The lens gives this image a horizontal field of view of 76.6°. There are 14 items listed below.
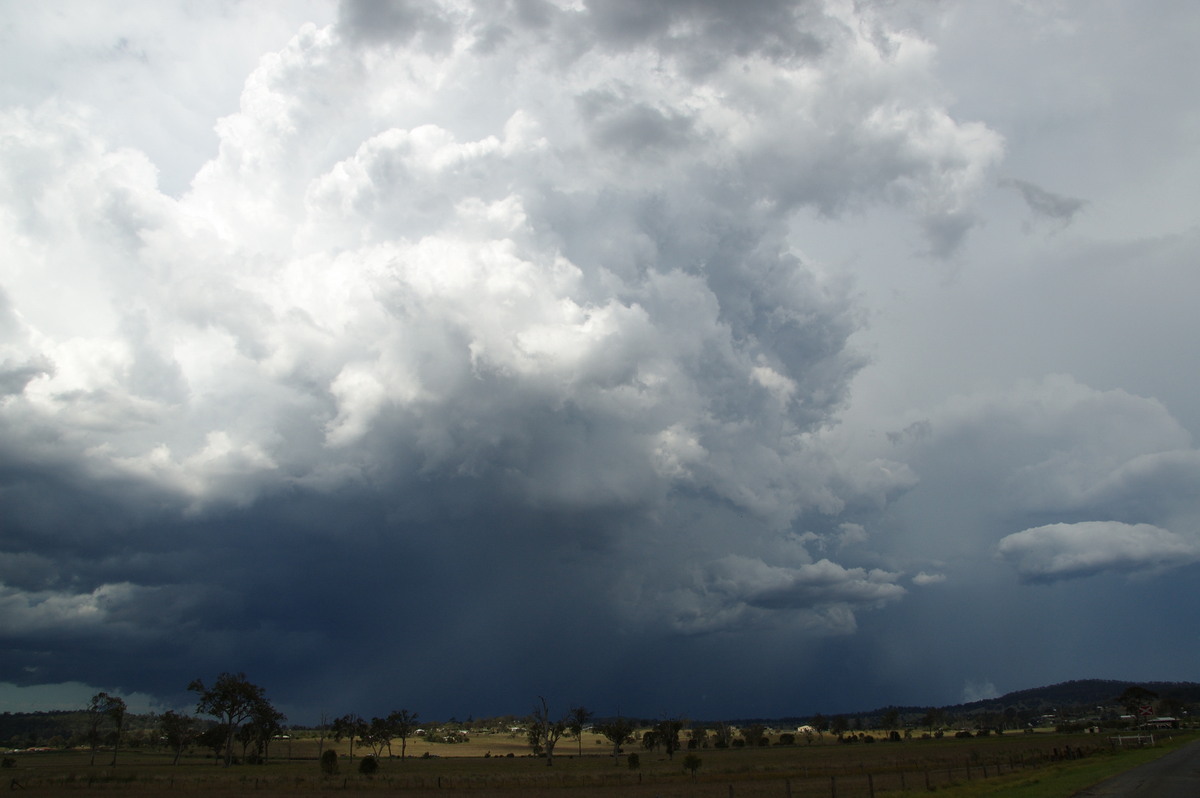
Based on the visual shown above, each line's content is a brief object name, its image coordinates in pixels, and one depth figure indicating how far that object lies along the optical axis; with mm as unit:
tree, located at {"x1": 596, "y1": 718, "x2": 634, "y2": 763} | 139800
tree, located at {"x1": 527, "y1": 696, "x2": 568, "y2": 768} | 145250
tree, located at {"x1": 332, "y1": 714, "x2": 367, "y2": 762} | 151000
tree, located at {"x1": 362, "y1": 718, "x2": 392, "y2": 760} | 146250
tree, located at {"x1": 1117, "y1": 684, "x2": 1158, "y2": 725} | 160625
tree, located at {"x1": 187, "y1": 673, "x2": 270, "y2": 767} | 138625
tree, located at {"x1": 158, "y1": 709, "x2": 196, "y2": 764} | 134125
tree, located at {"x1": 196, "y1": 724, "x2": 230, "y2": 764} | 143000
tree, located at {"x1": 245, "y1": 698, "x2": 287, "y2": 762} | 139125
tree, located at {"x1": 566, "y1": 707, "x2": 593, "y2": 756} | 156900
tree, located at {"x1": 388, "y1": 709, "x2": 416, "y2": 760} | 151650
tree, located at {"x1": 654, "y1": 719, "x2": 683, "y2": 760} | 130875
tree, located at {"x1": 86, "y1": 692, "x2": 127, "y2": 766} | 136000
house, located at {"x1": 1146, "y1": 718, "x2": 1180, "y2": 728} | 162825
